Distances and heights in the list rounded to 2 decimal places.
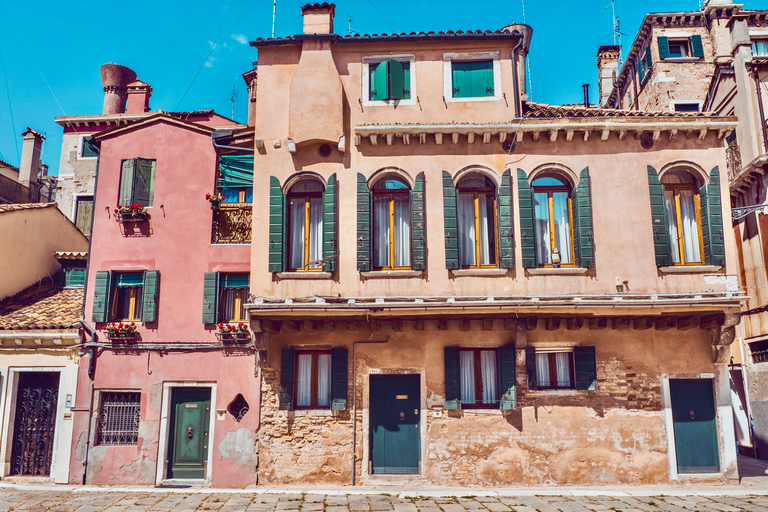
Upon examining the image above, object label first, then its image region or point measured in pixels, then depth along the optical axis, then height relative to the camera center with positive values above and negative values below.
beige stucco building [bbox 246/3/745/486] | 11.76 +1.70
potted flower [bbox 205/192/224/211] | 13.34 +4.00
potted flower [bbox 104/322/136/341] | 12.84 +0.93
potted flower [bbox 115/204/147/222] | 13.39 +3.70
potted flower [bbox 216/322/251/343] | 12.55 +0.86
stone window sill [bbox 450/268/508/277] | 11.91 +2.05
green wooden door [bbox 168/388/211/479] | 12.53 -1.28
